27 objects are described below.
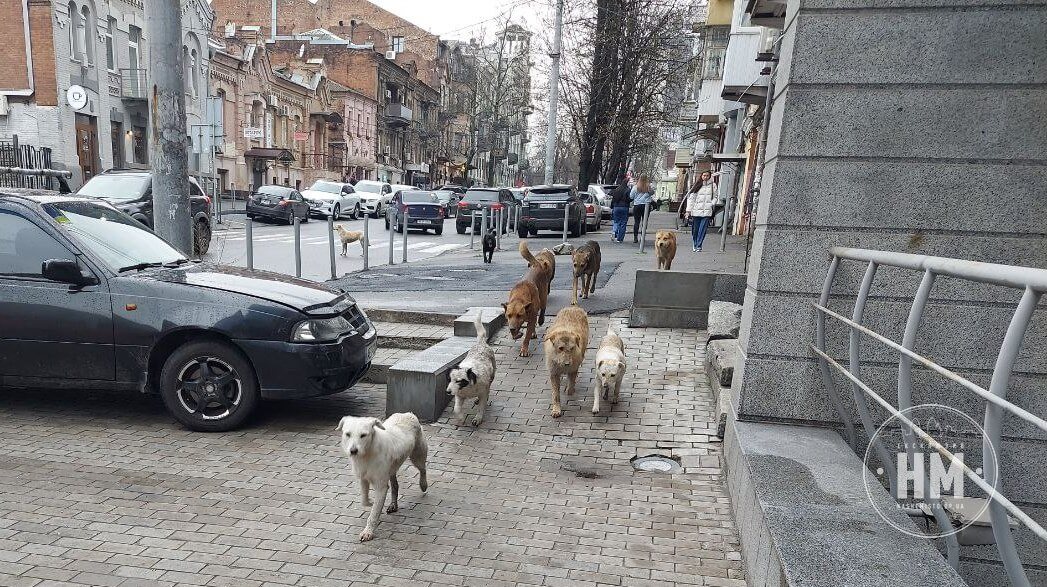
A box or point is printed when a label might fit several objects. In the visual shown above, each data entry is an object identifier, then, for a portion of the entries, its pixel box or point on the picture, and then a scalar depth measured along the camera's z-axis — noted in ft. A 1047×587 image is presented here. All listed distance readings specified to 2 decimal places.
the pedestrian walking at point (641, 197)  60.29
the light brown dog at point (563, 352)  18.34
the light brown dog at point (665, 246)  35.12
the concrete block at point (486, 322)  23.66
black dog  47.51
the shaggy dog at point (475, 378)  16.88
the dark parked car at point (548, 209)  69.62
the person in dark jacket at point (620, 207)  63.77
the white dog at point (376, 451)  11.81
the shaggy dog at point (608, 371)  18.16
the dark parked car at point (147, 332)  16.49
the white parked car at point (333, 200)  95.20
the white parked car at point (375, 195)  107.65
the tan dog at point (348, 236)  54.64
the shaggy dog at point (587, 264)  30.84
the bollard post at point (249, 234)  33.91
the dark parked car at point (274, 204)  84.33
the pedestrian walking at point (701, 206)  51.29
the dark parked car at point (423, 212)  80.48
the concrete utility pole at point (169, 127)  24.54
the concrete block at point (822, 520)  8.28
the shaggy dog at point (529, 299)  22.29
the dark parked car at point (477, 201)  83.92
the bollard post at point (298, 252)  35.70
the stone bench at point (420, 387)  17.99
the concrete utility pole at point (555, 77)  89.97
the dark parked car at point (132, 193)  45.19
